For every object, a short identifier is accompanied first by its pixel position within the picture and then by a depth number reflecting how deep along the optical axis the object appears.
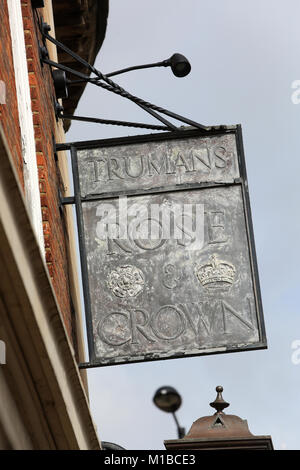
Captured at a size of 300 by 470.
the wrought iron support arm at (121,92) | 8.46
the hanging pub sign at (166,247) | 7.80
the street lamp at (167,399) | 6.06
